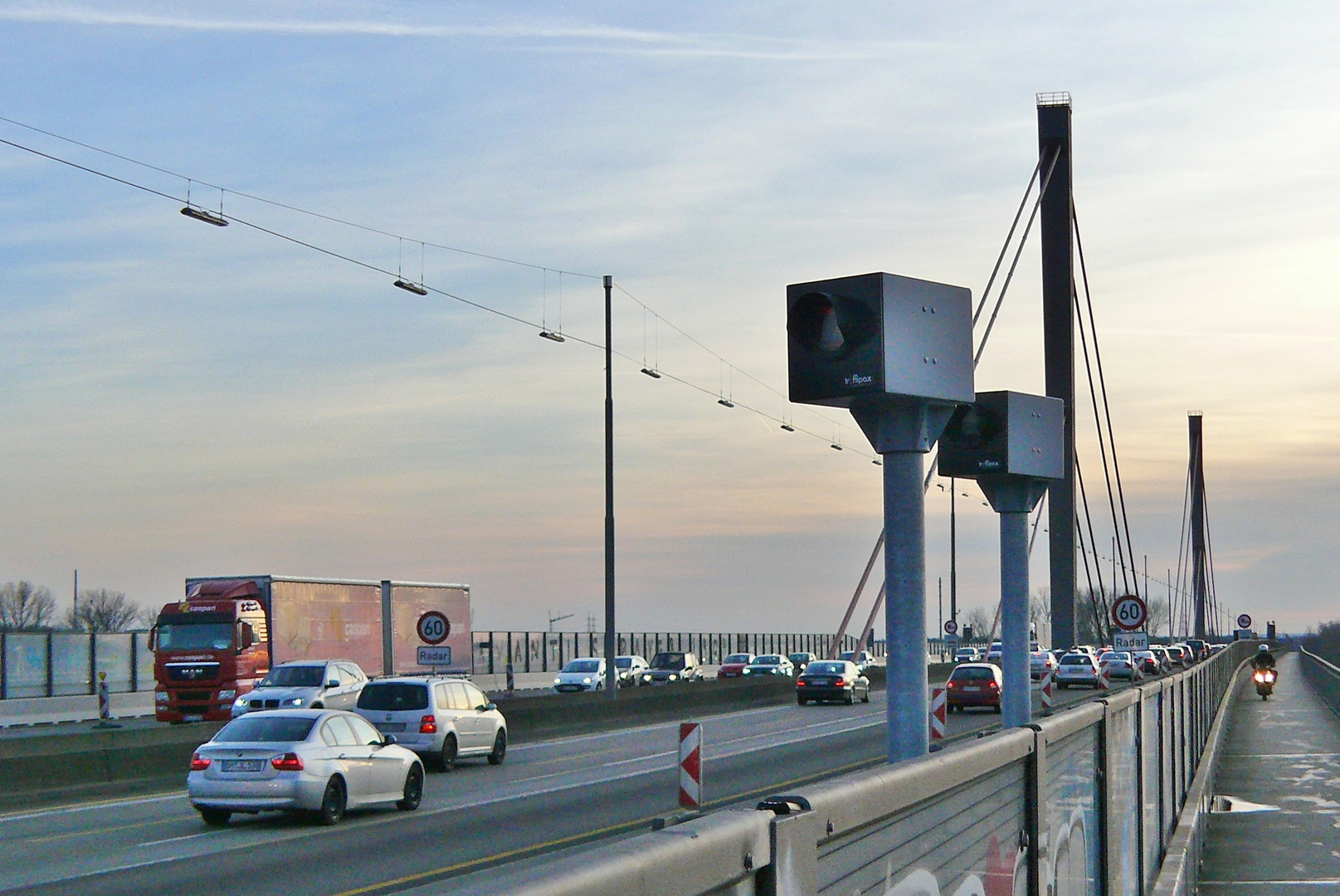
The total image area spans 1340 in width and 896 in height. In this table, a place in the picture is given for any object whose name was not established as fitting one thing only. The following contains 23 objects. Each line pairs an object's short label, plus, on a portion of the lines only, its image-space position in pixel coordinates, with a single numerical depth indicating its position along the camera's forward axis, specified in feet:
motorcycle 183.93
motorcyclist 183.21
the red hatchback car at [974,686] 148.56
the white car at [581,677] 196.34
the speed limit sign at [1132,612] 98.68
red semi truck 131.23
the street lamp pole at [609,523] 129.59
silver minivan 90.84
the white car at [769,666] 235.40
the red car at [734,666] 254.88
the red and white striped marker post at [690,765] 53.11
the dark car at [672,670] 231.50
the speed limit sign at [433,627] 125.14
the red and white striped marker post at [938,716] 83.30
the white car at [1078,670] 199.00
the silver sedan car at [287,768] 62.54
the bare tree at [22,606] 484.74
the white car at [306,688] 108.88
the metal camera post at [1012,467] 52.80
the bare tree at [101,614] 449.48
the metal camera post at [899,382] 36.32
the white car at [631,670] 220.84
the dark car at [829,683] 167.43
